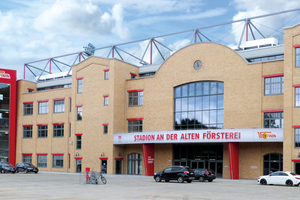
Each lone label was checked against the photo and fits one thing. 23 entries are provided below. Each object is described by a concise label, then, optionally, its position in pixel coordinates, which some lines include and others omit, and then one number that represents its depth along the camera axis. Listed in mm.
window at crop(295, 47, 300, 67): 34656
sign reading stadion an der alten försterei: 35281
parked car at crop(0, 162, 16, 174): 45938
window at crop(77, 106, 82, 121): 50112
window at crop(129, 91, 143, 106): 46812
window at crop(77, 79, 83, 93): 50875
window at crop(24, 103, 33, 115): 57438
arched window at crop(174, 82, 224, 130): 40969
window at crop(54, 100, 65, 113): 53625
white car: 29172
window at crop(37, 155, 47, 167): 54562
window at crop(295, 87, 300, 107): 34375
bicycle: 29000
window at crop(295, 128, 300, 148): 33719
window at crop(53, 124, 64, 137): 53031
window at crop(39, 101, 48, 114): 55625
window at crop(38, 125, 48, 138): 55044
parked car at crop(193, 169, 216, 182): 33938
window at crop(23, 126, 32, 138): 56997
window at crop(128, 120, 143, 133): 46344
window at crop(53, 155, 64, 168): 52331
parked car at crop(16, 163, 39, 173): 46812
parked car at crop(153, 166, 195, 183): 31625
